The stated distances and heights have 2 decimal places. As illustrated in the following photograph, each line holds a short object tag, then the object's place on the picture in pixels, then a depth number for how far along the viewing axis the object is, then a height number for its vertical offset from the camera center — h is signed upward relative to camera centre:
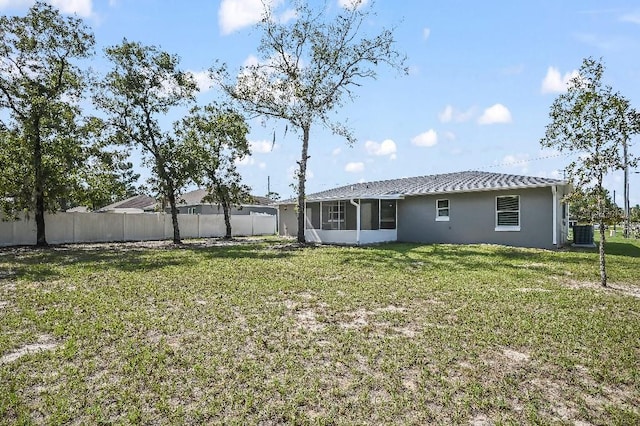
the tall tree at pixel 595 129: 8.30 +1.84
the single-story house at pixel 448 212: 15.44 +0.22
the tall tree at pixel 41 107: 17.53 +5.06
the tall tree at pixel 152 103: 19.23 +5.83
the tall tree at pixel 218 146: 22.05 +4.28
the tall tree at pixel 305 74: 19.47 +7.21
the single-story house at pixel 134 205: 39.59 +1.38
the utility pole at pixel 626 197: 26.25 +1.34
